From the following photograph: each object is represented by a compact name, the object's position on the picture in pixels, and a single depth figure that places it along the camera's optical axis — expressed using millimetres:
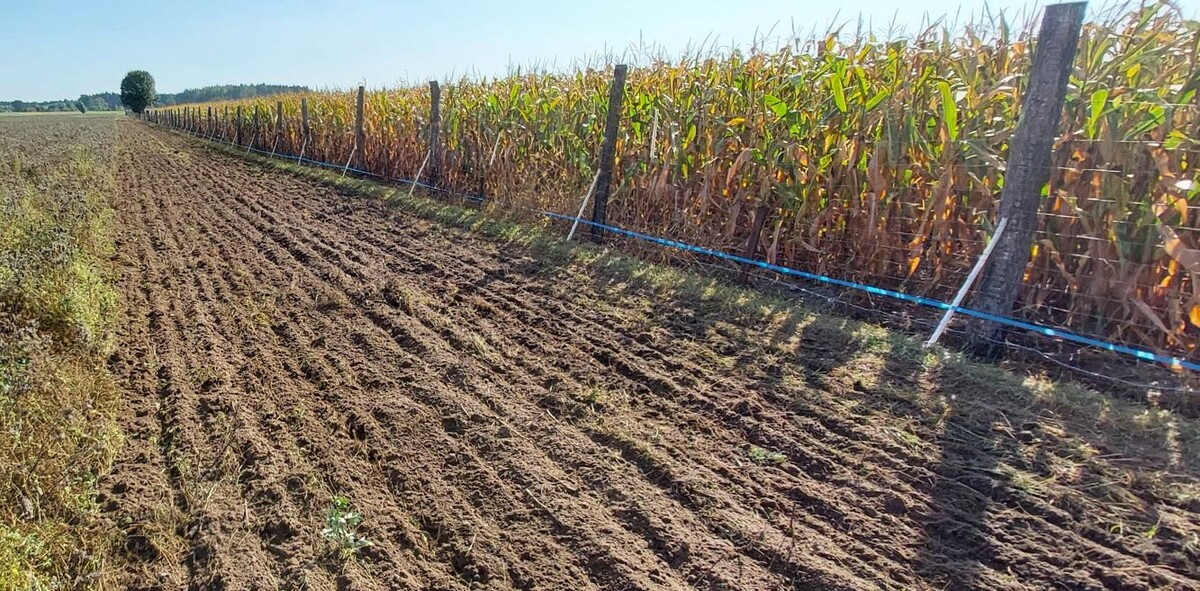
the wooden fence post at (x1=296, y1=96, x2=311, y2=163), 16812
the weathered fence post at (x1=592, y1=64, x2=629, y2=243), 6715
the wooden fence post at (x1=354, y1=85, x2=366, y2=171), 13461
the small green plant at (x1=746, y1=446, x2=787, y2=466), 2908
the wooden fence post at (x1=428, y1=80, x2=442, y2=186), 10531
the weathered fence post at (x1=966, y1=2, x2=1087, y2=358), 3467
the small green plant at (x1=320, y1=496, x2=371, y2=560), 2488
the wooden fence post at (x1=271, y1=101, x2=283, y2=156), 19108
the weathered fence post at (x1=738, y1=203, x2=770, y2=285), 5148
